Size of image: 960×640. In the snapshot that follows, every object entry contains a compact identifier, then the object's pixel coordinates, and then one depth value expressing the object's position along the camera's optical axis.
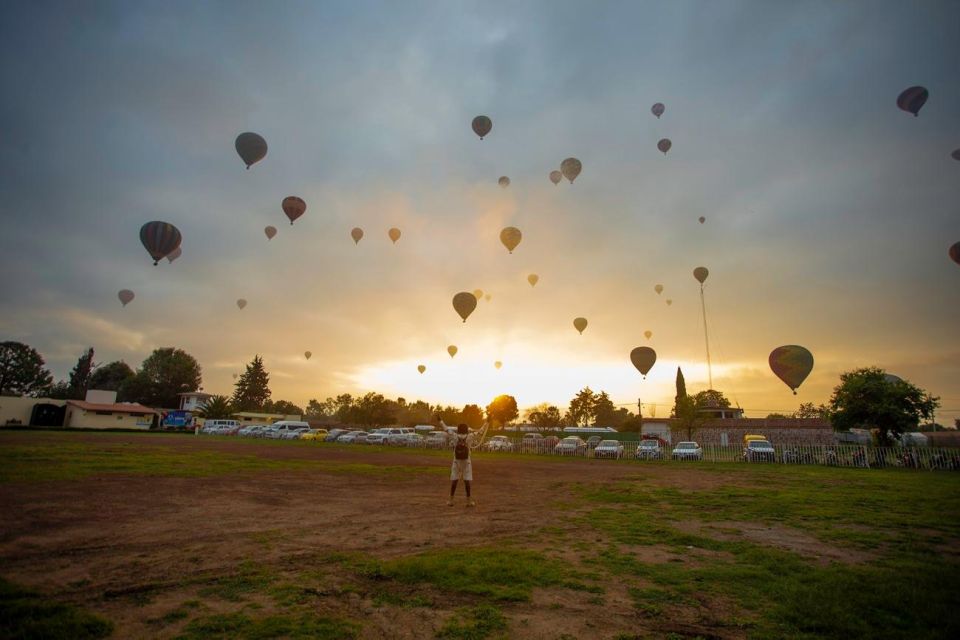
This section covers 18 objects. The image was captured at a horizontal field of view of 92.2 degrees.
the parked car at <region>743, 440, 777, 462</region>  29.53
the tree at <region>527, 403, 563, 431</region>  104.38
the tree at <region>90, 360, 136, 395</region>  95.75
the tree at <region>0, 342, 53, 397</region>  84.62
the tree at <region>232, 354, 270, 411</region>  111.19
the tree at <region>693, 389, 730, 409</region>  50.09
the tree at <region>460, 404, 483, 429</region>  89.81
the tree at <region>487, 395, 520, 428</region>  108.38
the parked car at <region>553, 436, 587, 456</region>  38.16
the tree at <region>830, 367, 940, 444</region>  29.19
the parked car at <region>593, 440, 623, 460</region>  33.47
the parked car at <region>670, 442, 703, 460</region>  30.25
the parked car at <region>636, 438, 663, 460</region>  32.56
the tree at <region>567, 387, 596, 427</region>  108.62
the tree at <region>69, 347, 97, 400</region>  93.88
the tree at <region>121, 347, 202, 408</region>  89.75
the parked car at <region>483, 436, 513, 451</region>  42.00
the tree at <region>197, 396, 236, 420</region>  70.38
